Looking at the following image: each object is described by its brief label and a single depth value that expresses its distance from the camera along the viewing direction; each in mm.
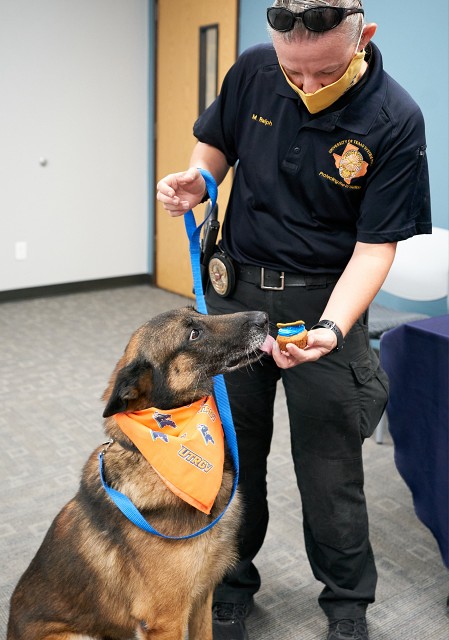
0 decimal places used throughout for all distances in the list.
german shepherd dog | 1595
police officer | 1589
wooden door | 5102
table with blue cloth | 2189
